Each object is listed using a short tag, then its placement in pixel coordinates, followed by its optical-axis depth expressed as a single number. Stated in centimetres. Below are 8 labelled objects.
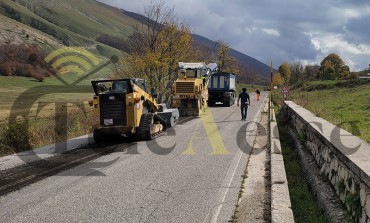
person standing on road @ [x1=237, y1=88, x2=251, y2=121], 2213
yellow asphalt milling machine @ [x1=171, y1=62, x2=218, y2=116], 2631
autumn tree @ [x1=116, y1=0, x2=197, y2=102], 3225
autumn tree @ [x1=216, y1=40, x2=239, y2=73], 8584
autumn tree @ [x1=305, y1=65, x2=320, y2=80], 9946
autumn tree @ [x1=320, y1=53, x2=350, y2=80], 7006
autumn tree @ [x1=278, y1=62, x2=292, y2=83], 12925
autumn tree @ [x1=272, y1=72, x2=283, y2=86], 11318
